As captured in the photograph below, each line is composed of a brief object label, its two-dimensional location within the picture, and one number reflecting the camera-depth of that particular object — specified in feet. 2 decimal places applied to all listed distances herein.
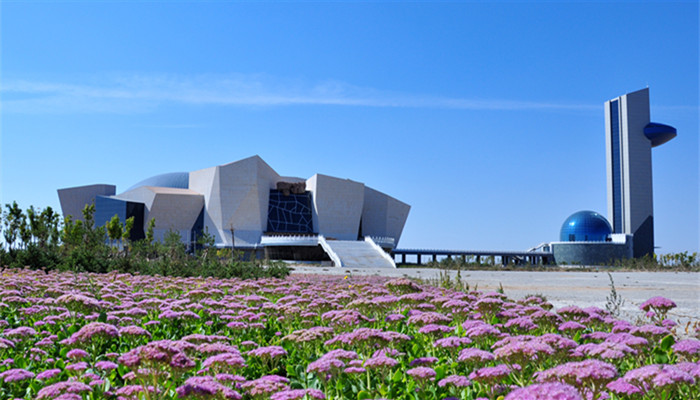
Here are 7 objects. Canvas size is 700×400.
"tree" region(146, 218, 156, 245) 170.60
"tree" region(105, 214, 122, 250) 176.45
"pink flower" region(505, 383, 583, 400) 8.16
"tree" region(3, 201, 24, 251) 130.53
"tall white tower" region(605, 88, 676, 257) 328.29
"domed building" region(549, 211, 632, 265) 293.23
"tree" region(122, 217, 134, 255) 176.96
